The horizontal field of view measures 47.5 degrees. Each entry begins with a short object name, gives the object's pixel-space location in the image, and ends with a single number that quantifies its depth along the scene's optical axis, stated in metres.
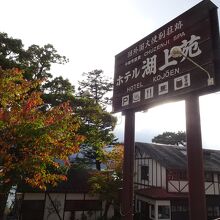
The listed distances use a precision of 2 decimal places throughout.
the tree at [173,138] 61.03
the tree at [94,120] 19.34
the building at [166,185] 21.47
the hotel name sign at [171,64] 5.89
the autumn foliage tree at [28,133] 10.59
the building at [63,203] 19.77
